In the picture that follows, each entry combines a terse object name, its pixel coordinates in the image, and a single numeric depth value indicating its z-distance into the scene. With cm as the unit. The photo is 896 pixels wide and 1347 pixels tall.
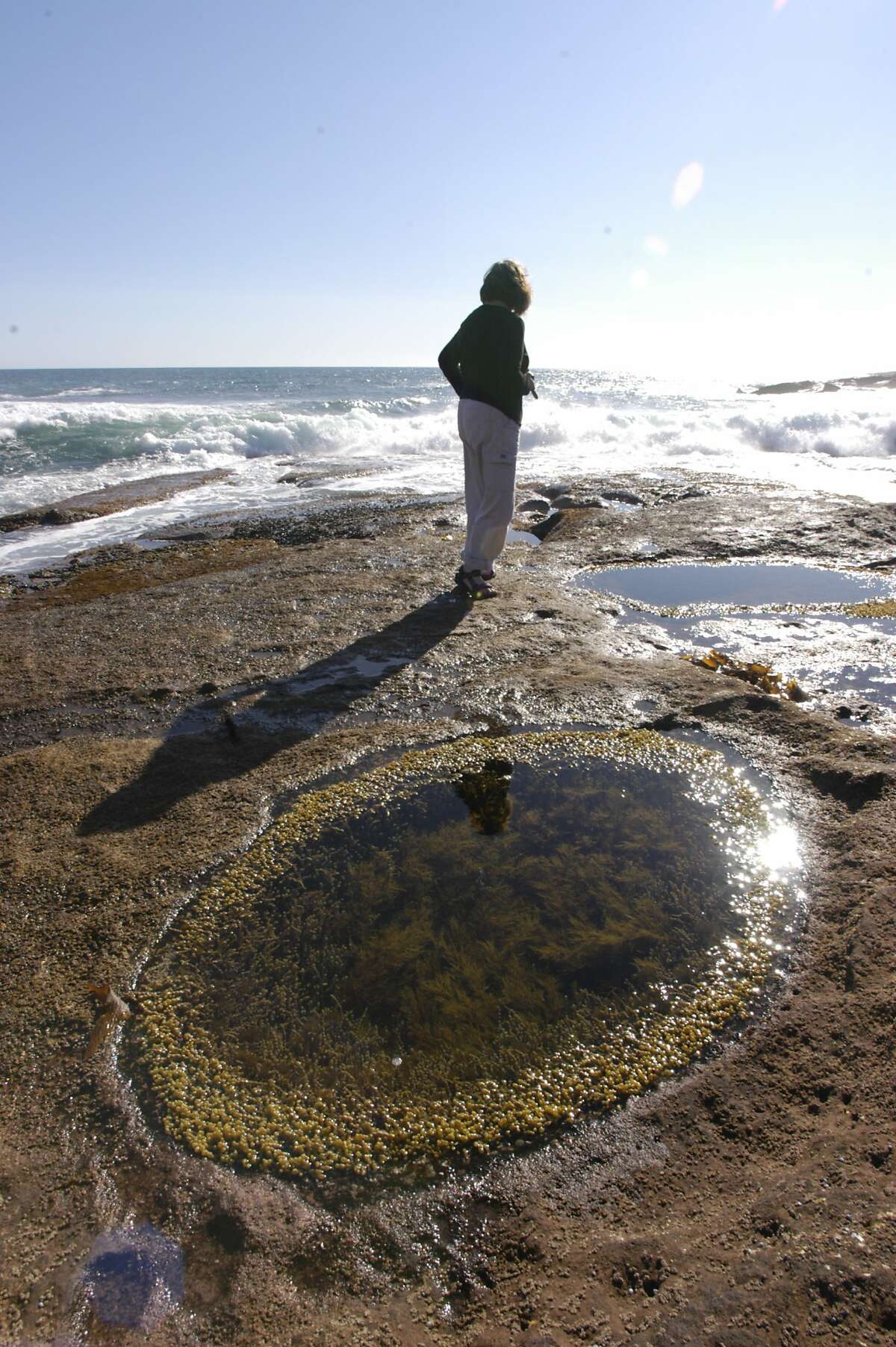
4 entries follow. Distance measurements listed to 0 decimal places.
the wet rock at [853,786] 243
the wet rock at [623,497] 842
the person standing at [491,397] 425
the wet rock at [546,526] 708
